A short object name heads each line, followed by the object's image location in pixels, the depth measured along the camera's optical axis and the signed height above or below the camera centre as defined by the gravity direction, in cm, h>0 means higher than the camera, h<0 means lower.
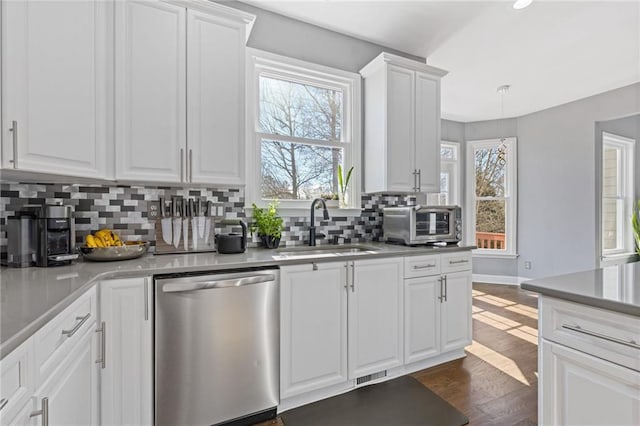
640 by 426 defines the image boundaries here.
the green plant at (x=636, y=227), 471 -22
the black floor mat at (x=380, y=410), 187 -123
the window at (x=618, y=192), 496 +32
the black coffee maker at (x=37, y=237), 159 -13
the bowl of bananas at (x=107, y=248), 178 -20
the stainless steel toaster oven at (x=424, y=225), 264 -11
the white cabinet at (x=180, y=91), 187 +76
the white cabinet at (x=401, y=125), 281 +80
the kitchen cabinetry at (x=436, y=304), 241 -73
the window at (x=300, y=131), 264 +73
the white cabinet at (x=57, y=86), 131 +59
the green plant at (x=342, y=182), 295 +28
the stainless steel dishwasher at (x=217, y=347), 163 -74
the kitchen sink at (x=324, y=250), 219 -30
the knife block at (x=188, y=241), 216 -20
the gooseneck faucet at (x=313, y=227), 262 -12
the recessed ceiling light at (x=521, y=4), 253 +168
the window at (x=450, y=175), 550 +65
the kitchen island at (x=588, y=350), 101 -48
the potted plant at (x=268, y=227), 243 -11
